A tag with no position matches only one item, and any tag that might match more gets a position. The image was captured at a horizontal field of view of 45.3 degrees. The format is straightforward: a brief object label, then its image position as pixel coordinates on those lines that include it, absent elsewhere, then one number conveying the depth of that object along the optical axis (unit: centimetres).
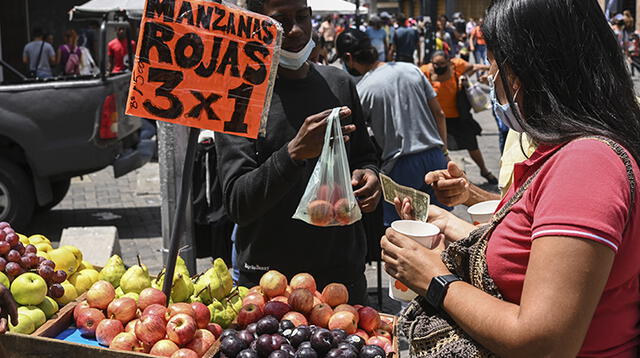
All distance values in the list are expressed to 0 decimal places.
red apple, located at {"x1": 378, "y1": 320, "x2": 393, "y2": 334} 282
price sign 251
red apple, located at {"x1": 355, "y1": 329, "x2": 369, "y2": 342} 267
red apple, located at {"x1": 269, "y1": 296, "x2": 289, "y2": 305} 274
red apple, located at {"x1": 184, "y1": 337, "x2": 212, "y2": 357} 250
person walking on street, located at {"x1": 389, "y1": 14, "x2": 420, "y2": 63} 1924
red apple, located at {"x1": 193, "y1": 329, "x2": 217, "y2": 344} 255
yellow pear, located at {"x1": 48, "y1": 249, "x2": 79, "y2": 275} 308
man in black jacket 295
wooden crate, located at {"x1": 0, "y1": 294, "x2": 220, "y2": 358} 245
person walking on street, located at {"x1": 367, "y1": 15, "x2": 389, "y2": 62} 1830
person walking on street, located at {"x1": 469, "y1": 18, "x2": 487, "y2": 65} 2320
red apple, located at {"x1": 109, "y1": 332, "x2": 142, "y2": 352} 250
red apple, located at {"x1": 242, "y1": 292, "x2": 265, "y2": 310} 273
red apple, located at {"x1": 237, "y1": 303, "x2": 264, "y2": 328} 266
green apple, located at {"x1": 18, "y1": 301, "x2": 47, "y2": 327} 267
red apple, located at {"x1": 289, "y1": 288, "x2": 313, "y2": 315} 271
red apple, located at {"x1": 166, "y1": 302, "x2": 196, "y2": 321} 259
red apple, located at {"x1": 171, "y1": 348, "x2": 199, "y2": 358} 241
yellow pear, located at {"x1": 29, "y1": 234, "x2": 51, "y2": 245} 329
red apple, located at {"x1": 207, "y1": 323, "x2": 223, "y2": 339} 267
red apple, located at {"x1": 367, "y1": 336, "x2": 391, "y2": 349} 262
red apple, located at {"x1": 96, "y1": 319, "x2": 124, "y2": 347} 259
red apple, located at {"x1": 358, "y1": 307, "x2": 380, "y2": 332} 275
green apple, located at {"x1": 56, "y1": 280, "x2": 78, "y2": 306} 294
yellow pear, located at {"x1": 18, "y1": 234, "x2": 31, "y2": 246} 320
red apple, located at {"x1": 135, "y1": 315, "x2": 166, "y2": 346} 250
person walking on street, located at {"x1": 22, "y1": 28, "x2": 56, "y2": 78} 1514
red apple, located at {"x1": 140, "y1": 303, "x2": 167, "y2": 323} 256
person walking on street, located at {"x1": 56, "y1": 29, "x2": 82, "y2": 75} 1648
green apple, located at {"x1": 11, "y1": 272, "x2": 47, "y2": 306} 271
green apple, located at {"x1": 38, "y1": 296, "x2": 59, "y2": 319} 278
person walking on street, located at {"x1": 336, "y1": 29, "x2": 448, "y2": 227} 583
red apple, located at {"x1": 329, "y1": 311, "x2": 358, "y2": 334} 264
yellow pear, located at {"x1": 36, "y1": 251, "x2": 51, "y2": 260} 308
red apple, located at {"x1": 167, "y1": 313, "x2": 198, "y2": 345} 247
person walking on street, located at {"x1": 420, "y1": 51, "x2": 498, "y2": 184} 894
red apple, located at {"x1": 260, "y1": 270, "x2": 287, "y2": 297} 279
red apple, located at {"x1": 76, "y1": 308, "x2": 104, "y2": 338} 267
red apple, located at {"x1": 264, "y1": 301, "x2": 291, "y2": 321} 266
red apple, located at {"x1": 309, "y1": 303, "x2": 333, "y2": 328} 271
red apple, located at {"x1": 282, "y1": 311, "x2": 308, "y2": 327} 261
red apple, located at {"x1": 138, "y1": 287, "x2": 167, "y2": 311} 267
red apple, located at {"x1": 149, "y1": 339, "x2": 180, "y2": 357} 245
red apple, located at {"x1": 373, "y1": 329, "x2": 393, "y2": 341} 276
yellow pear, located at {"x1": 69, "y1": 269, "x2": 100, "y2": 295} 307
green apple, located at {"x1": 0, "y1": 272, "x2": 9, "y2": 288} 272
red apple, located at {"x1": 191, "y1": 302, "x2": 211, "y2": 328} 264
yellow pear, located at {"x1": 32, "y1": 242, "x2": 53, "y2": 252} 320
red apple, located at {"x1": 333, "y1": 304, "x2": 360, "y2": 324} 272
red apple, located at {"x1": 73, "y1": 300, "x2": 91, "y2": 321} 277
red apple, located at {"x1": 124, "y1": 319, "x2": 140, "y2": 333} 260
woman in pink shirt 156
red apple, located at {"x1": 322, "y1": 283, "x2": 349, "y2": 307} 284
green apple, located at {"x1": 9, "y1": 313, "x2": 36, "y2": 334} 261
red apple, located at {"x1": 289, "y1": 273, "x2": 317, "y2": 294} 283
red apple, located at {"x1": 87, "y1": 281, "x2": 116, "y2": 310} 276
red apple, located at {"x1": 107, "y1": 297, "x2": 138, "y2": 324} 266
